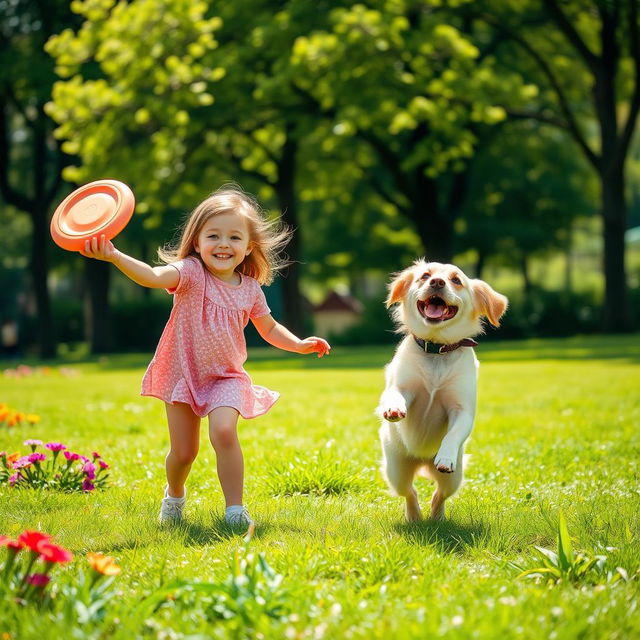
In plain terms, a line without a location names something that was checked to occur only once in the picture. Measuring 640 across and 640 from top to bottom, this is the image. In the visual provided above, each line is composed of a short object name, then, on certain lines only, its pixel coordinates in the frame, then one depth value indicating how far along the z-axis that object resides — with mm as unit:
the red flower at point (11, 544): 2962
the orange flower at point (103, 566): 2859
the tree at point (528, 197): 34594
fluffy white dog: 4738
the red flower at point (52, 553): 2846
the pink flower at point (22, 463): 5289
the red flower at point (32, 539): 2893
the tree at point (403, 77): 19203
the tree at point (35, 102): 25219
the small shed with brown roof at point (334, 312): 47500
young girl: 4711
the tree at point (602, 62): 22969
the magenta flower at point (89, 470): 5375
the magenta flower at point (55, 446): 5141
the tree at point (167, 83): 20031
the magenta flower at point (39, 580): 2934
